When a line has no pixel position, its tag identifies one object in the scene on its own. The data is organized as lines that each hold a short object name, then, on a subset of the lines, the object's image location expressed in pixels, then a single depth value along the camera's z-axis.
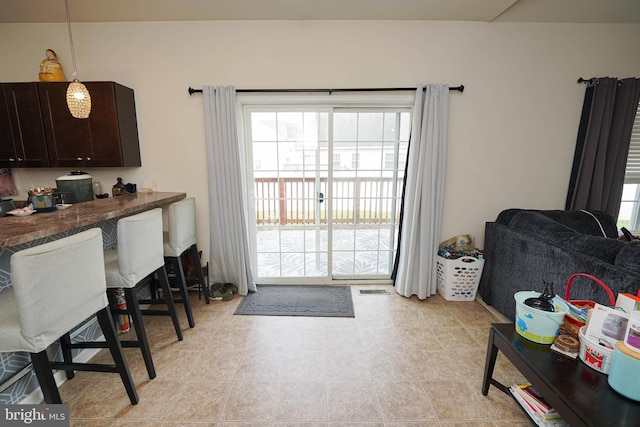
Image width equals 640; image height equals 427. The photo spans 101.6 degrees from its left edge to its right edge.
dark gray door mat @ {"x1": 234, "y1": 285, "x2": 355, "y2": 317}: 2.49
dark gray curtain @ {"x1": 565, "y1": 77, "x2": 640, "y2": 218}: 2.56
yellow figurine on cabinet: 2.41
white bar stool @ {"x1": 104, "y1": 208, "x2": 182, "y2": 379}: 1.59
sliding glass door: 2.79
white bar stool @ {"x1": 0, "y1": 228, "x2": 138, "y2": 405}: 1.07
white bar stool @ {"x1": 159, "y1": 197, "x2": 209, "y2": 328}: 2.18
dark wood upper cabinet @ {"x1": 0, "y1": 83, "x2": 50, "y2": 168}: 2.35
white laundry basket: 2.64
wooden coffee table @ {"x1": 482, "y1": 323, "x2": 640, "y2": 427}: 0.97
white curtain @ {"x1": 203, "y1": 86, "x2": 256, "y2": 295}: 2.55
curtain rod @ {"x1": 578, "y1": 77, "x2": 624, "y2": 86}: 2.56
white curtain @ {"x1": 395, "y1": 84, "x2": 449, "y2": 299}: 2.53
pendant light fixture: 1.89
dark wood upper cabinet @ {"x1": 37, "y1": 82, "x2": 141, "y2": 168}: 2.36
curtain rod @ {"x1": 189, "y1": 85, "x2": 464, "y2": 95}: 2.57
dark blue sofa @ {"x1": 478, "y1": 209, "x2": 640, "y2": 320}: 1.48
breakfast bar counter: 1.27
